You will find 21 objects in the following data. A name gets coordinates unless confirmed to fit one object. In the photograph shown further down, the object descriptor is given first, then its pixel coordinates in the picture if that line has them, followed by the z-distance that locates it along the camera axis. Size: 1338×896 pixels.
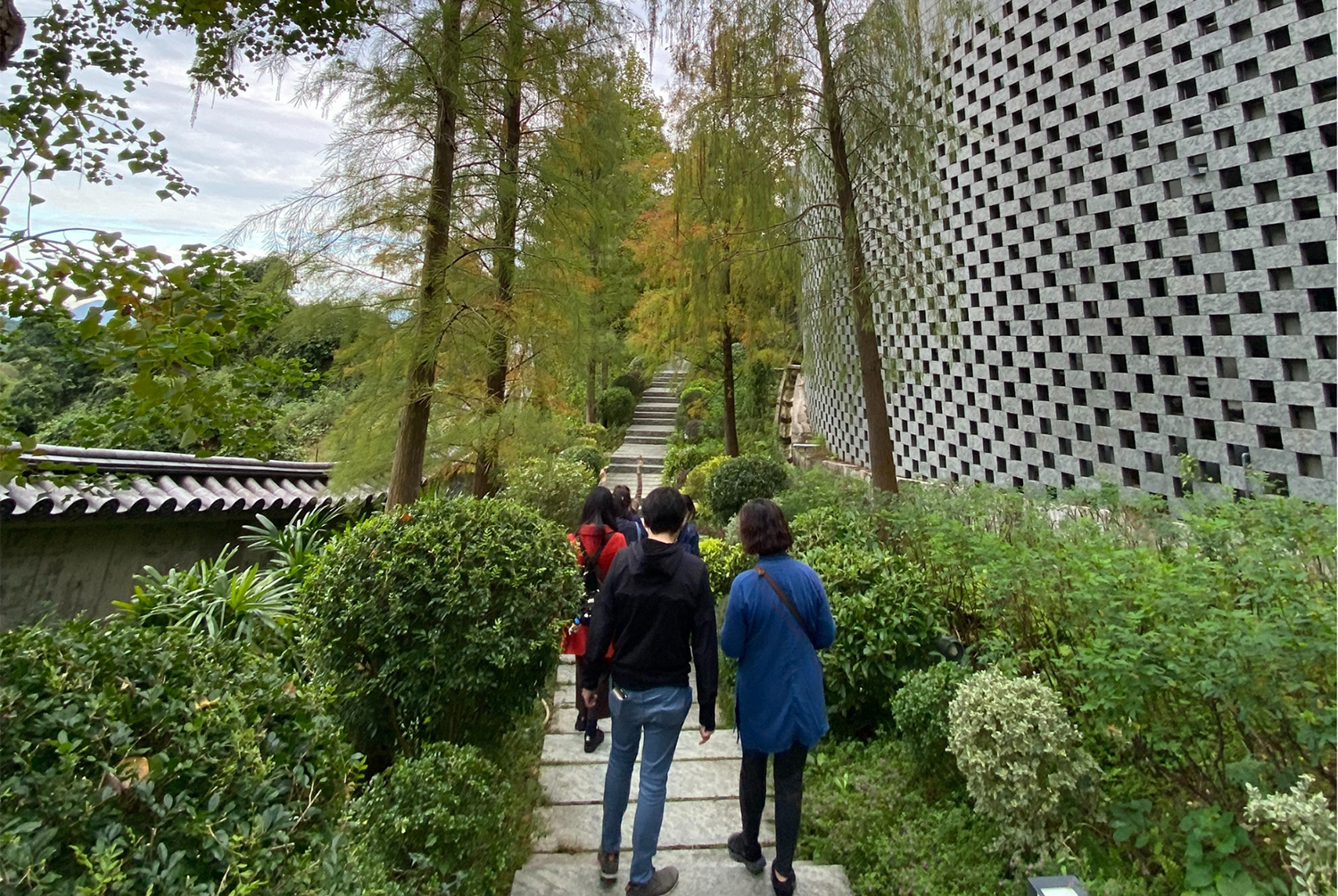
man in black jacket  2.19
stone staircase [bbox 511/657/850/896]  2.26
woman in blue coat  2.16
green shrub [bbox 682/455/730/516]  9.67
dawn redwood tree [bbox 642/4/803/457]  5.16
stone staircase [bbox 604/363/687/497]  13.12
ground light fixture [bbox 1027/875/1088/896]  1.60
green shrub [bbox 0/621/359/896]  1.07
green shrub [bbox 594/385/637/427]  16.84
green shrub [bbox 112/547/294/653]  3.48
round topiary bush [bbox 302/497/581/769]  2.57
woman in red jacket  3.46
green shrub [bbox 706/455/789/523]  7.19
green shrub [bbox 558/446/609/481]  10.53
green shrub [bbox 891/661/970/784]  2.64
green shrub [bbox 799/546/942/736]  3.11
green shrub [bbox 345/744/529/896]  1.93
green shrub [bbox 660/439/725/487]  11.86
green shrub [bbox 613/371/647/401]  19.30
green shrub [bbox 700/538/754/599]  5.15
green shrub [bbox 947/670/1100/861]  2.12
